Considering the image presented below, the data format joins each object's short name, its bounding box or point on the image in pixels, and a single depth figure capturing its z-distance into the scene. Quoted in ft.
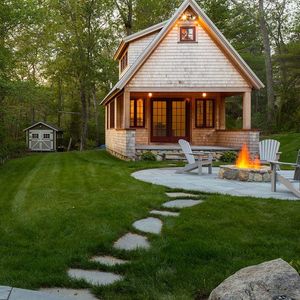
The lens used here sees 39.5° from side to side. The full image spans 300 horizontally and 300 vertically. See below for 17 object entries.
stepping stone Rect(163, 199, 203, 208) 21.83
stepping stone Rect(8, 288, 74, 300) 9.75
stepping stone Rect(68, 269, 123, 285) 12.24
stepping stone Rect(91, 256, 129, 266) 13.74
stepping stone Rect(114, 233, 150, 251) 15.34
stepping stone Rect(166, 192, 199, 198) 24.32
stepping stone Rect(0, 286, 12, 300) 9.61
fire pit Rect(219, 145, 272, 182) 32.01
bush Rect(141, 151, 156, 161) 51.10
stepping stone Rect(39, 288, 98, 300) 11.15
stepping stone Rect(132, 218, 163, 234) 17.35
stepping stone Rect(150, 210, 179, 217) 19.77
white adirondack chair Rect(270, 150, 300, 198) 25.08
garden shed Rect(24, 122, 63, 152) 108.58
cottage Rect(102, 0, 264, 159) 52.21
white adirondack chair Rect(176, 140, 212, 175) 36.63
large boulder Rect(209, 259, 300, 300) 8.75
